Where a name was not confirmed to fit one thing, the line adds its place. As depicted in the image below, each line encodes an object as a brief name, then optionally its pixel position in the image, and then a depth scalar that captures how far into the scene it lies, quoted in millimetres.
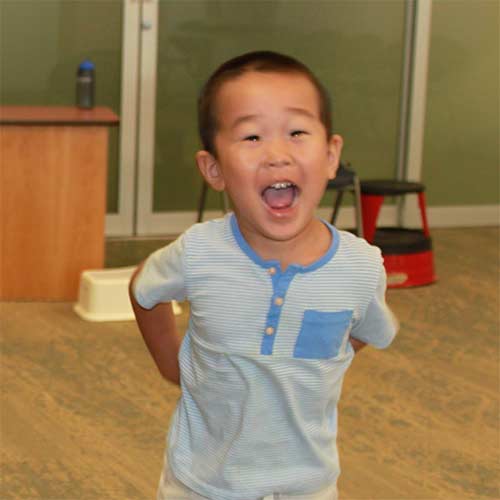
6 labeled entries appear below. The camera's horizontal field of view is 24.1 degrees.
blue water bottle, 4848
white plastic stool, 4270
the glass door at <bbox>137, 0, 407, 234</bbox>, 5715
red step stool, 4973
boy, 1563
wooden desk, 4438
